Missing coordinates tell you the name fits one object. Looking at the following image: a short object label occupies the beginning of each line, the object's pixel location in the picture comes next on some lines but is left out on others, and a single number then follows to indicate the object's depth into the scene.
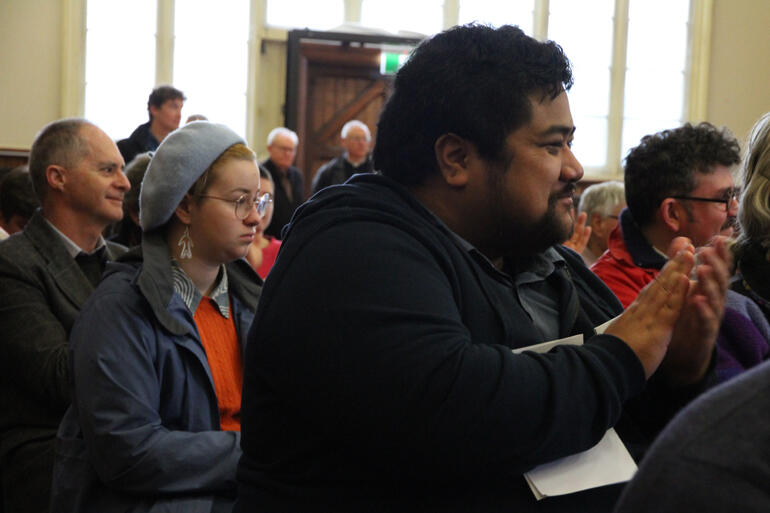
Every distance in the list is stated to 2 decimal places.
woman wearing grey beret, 1.89
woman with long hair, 1.76
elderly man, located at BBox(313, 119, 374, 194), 7.04
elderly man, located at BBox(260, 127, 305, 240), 6.94
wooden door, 9.10
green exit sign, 9.07
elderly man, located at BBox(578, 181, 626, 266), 3.95
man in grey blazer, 2.34
